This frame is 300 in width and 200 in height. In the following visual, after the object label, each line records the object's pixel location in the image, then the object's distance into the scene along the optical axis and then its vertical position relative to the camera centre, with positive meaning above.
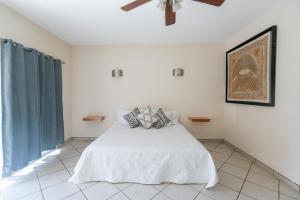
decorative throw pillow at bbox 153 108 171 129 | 2.98 -0.51
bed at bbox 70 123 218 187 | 1.89 -0.88
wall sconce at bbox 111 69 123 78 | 3.61 +0.54
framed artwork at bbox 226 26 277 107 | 2.15 +0.42
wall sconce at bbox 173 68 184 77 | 3.53 +0.55
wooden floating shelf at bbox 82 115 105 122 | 3.41 -0.52
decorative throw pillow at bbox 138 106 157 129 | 2.95 -0.46
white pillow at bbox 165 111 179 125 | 3.29 -0.46
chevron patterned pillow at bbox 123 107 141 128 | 3.03 -0.48
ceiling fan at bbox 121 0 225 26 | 1.51 +0.95
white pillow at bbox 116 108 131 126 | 3.29 -0.43
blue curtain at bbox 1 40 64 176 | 1.97 -0.13
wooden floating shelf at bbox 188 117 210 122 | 3.36 -0.54
